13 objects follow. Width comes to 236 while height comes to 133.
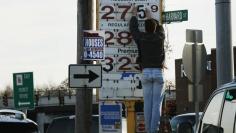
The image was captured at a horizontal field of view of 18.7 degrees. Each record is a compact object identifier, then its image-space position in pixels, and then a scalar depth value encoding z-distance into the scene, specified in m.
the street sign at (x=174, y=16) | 14.23
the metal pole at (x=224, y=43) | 13.45
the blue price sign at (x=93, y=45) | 13.73
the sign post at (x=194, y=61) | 14.27
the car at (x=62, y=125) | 16.44
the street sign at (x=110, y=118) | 13.67
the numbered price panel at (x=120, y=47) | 13.99
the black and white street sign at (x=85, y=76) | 13.83
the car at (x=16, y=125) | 12.28
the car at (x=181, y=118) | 18.16
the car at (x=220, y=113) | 6.76
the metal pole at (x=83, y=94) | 13.84
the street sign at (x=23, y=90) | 32.00
